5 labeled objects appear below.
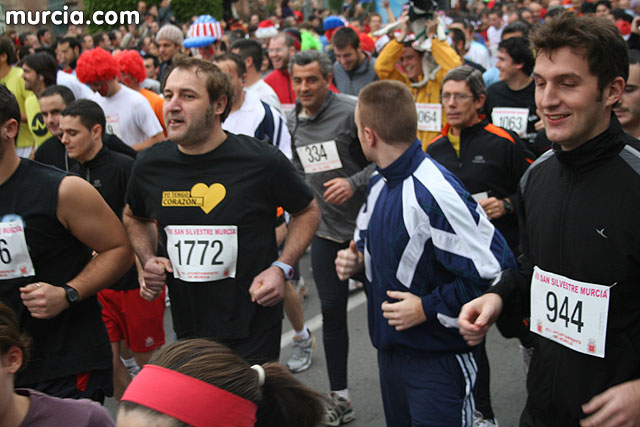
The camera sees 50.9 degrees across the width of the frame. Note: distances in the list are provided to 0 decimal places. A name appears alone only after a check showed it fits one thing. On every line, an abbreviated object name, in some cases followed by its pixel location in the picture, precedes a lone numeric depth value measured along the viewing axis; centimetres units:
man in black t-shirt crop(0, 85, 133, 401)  276
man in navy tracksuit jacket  278
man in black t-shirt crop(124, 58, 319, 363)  304
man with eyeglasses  424
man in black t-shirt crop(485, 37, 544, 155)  549
